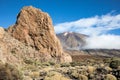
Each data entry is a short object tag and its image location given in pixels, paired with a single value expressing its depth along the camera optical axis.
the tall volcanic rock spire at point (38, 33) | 30.42
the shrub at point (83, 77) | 11.65
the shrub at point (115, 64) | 13.15
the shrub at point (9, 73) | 10.88
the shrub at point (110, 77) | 11.18
